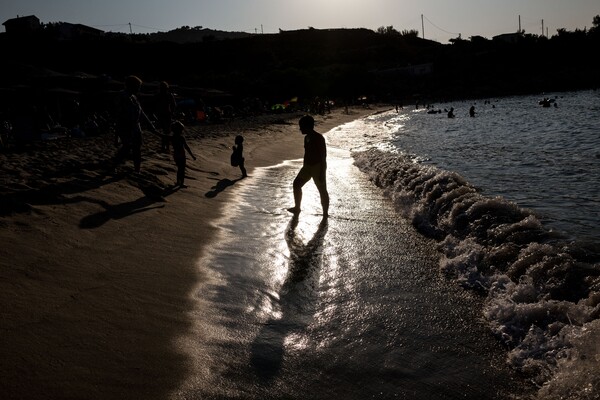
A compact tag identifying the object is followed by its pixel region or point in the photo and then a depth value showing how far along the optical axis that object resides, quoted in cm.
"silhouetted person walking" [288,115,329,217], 689
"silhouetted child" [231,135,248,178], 1021
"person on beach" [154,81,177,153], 1104
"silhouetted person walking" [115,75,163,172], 820
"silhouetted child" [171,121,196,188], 829
